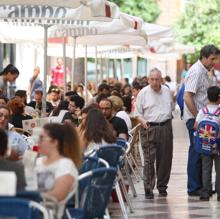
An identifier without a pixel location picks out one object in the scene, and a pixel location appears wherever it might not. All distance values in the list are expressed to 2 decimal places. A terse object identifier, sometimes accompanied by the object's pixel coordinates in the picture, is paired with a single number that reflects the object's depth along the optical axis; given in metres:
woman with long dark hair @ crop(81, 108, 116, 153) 13.19
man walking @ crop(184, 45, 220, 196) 16.94
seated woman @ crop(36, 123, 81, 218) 8.81
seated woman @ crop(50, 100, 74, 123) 16.06
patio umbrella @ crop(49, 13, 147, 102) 19.84
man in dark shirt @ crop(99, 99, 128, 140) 15.82
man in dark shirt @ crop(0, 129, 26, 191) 8.77
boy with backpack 16.25
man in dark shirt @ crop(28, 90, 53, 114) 22.58
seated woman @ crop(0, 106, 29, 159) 12.16
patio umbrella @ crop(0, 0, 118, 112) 15.07
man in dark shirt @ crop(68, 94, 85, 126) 17.08
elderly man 17.00
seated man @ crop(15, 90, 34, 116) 19.89
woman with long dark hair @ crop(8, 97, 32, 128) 17.27
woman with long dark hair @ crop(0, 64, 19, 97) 19.65
